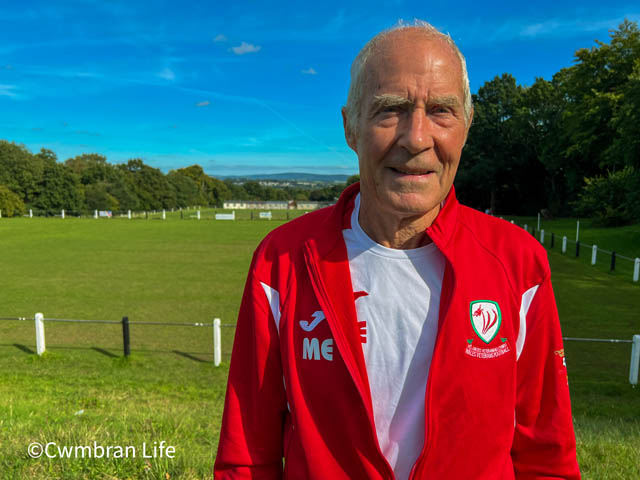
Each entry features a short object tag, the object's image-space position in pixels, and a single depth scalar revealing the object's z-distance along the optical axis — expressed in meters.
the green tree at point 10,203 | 57.81
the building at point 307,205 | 95.12
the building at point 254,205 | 105.75
